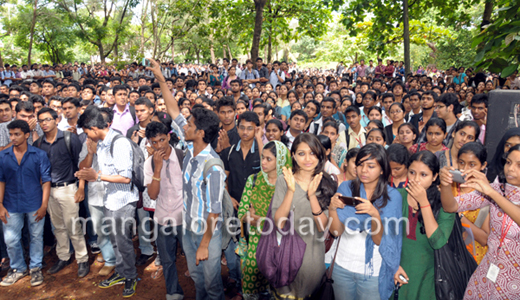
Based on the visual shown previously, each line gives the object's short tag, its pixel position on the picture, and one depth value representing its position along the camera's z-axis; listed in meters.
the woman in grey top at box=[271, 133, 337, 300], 2.72
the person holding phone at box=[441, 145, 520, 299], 2.24
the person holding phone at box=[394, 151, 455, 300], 2.65
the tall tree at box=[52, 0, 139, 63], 23.91
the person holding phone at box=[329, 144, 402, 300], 2.61
